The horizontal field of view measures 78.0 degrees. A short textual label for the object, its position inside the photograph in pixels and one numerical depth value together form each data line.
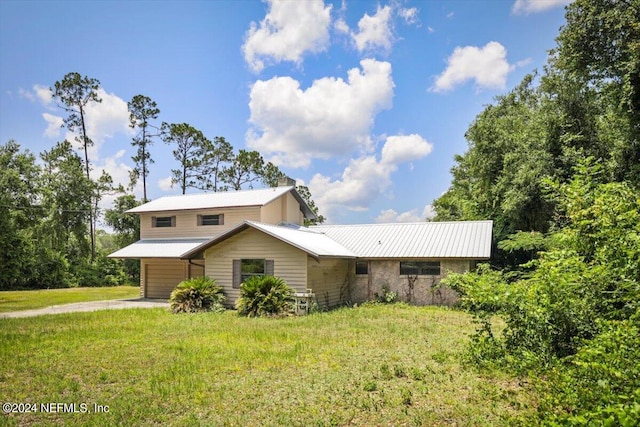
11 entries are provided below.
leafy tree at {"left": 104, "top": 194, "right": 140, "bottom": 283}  36.03
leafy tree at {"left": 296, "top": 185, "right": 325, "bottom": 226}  52.53
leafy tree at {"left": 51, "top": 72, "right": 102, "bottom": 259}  36.34
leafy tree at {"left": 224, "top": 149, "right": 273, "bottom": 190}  42.34
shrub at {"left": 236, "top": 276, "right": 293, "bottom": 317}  15.30
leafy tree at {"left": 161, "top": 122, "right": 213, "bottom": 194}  38.53
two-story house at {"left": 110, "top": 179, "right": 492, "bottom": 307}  17.30
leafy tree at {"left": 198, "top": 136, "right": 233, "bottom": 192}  40.66
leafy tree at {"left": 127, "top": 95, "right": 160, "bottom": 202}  37.81
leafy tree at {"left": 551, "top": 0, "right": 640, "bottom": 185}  14.79
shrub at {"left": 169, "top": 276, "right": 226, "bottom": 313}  16.66
